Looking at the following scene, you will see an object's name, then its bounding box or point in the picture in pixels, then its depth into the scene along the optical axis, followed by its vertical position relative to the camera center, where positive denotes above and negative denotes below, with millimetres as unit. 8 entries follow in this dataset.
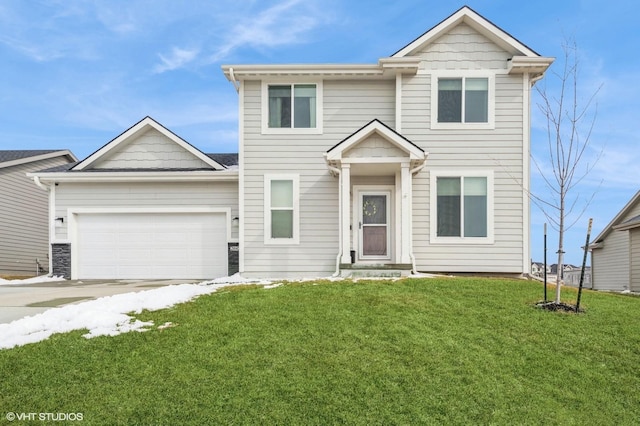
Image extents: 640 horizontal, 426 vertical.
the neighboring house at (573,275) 28864 -4797
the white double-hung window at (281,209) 12469 +86
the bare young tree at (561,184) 7914 +516
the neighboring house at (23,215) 17672 -183
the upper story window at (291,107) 12625 +2998
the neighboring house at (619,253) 17922 -1854
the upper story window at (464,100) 12312 +3138
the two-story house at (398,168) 12148 +1581
